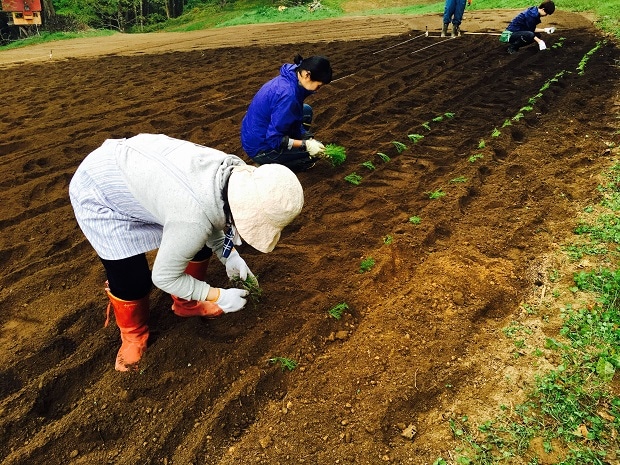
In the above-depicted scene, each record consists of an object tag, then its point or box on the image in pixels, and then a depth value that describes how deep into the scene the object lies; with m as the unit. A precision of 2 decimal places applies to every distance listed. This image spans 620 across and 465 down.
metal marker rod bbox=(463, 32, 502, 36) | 12.29
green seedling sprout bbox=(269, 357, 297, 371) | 2.81
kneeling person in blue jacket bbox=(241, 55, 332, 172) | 4.18
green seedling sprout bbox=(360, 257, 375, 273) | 3.59
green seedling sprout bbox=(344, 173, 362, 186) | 4.91
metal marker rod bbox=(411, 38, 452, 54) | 10.91
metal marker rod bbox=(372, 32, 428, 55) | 11.22
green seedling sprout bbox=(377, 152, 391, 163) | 5.32
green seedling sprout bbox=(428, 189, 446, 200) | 4.48
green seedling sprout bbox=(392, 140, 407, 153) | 5.60
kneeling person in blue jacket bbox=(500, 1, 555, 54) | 9.80
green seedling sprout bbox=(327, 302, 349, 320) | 3.13
